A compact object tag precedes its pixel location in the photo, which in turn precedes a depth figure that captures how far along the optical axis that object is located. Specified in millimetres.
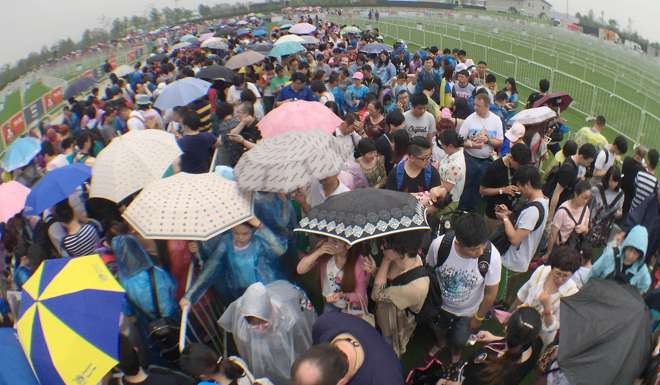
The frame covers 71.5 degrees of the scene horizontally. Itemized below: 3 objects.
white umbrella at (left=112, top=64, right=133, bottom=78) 15469
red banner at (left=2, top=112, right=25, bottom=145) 11917
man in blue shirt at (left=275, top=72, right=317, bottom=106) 7648
